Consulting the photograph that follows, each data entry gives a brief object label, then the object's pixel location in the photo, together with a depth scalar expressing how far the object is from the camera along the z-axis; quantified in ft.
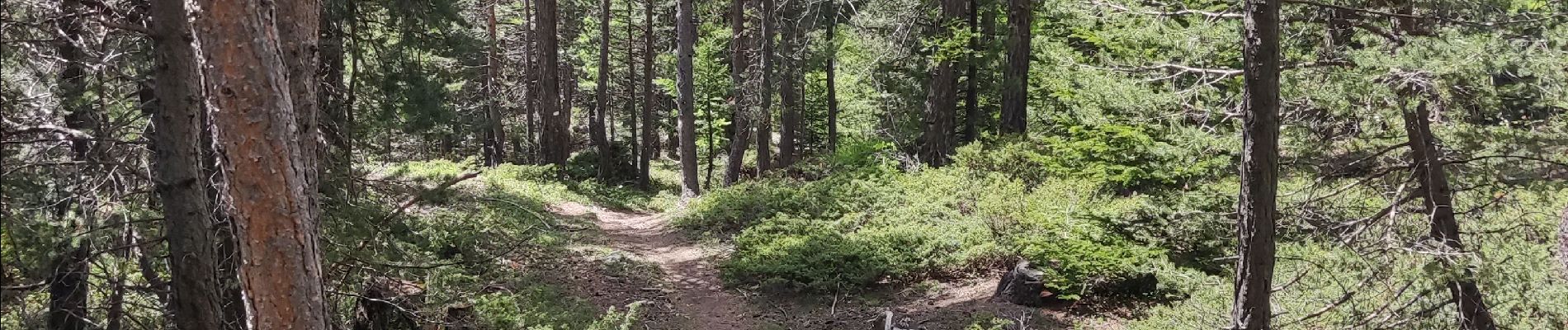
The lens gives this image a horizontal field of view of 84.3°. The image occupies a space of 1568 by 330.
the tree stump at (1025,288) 31.17
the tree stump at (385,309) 23.39
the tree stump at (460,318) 25.89
